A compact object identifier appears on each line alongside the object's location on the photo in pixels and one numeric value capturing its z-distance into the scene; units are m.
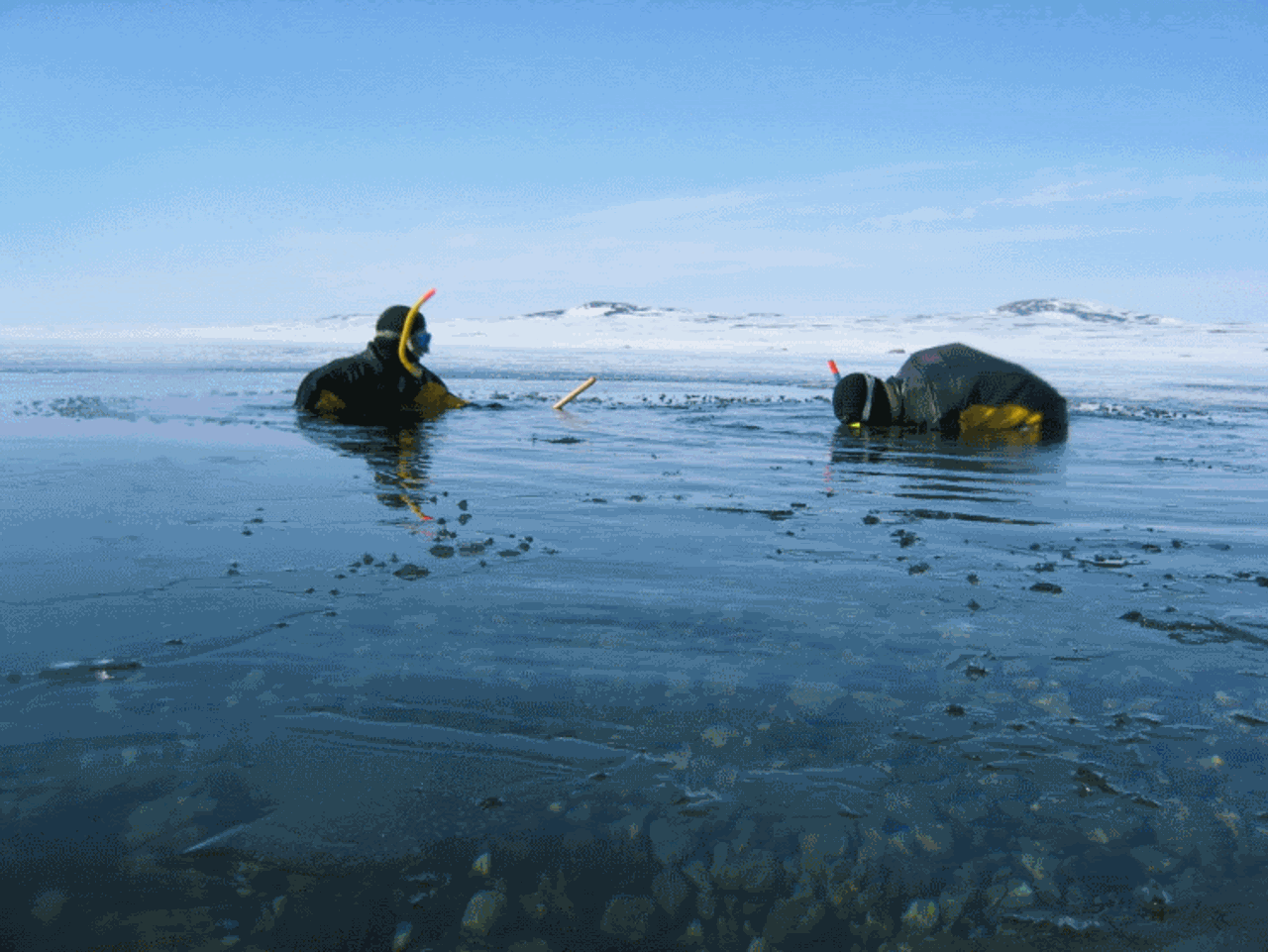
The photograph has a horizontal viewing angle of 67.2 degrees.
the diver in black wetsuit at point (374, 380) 12.18
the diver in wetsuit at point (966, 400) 11.19
